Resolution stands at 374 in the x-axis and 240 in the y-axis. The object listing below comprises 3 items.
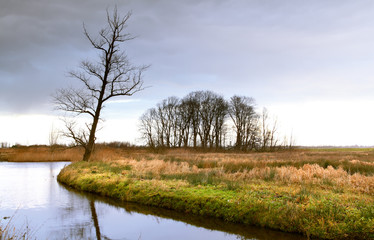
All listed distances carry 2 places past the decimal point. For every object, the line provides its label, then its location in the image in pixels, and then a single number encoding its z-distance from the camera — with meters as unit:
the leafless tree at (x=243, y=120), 65.56
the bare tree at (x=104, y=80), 24.75
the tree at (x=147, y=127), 67.51
